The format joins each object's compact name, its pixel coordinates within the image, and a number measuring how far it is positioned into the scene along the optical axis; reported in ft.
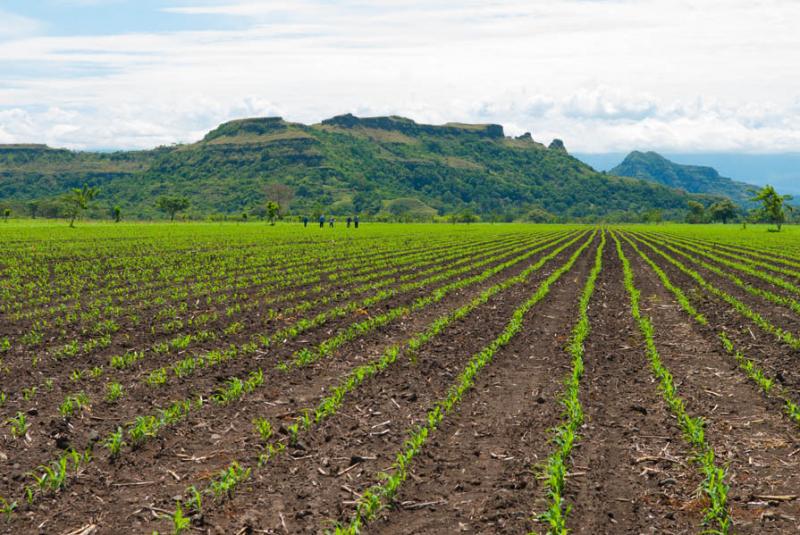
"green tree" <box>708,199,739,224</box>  587.27
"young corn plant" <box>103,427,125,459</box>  21.07
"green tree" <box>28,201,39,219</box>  444.72
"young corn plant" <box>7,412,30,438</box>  22.45
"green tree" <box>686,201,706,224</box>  611.47
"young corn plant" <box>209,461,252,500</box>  18.22
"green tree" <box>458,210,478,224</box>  449.48
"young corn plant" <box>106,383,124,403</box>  26.35
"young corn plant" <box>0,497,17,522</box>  17.01
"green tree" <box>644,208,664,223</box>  641.04
